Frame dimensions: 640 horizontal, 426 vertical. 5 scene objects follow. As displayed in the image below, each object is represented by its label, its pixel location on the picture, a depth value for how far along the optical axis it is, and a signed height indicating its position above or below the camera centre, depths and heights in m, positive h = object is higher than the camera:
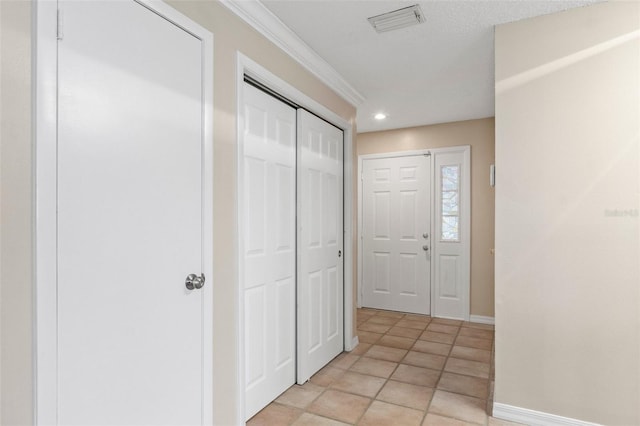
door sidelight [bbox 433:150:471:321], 4.47 -0.26
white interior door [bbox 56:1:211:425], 1.24 -0.02
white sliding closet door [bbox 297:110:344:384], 2.75 -0.25
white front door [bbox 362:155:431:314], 4.70 -0.27
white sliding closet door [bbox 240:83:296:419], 2.23 -0.22
